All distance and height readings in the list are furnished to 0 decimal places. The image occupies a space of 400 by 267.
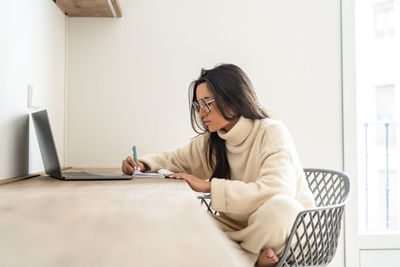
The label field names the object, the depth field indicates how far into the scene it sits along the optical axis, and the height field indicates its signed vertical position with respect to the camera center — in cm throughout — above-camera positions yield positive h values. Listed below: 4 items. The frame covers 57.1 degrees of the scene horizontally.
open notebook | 123 -14
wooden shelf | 165 +59
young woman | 103 -11
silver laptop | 109 -6
